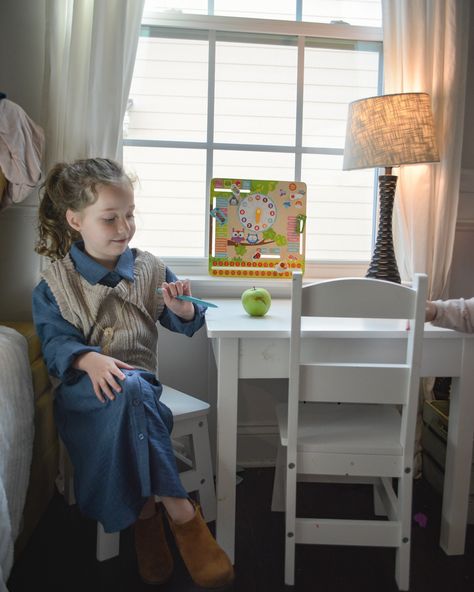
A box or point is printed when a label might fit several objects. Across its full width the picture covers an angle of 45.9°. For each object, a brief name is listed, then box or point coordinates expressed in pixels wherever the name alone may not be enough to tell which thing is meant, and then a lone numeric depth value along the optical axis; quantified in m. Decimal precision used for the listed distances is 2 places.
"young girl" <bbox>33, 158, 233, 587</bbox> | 1.29
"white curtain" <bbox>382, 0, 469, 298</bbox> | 1.93
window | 2.06
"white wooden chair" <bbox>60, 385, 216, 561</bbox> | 1.52
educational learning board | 1.98
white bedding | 1.20
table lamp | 1.73
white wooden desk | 1.43
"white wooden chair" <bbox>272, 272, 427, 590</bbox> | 1.31
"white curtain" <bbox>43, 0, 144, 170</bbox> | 1.77
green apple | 1.60
